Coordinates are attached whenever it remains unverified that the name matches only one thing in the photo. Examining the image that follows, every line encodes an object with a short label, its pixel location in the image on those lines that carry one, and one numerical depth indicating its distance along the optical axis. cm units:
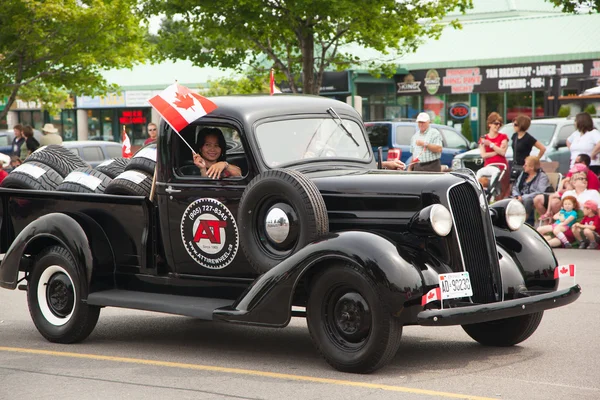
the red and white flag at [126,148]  1054
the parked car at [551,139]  2041
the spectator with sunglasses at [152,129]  1618
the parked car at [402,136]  2497
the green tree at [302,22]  2027
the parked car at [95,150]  2378
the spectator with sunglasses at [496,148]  1591
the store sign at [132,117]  4196
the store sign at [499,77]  3075
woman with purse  1568
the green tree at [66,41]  2395
